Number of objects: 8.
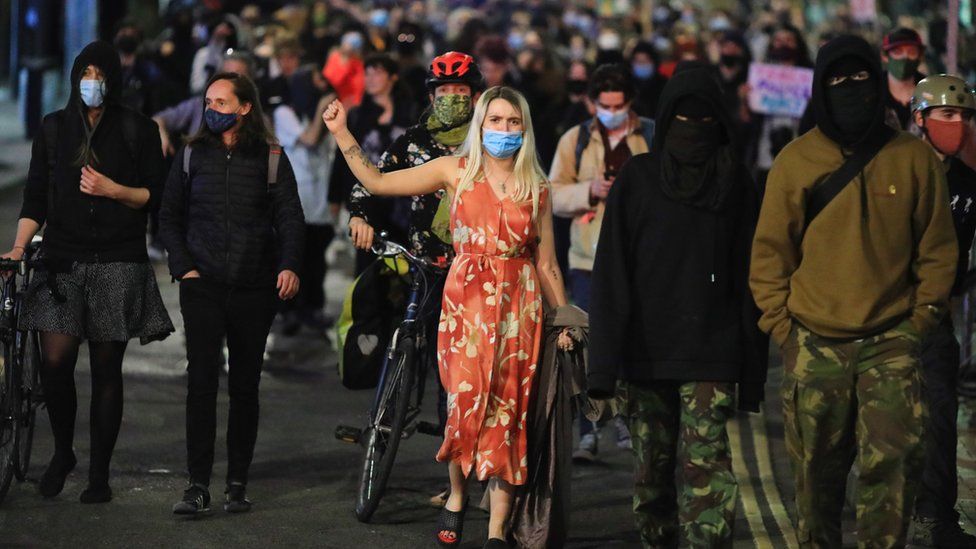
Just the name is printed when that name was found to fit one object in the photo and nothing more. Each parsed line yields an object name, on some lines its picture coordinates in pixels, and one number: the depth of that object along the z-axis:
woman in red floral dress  16.30
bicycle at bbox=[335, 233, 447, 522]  17.64
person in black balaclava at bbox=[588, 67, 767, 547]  14.41
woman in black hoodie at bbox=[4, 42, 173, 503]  17.98
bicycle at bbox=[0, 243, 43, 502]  17.81
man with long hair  17.81
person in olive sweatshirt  13.83
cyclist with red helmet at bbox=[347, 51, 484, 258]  18.47
